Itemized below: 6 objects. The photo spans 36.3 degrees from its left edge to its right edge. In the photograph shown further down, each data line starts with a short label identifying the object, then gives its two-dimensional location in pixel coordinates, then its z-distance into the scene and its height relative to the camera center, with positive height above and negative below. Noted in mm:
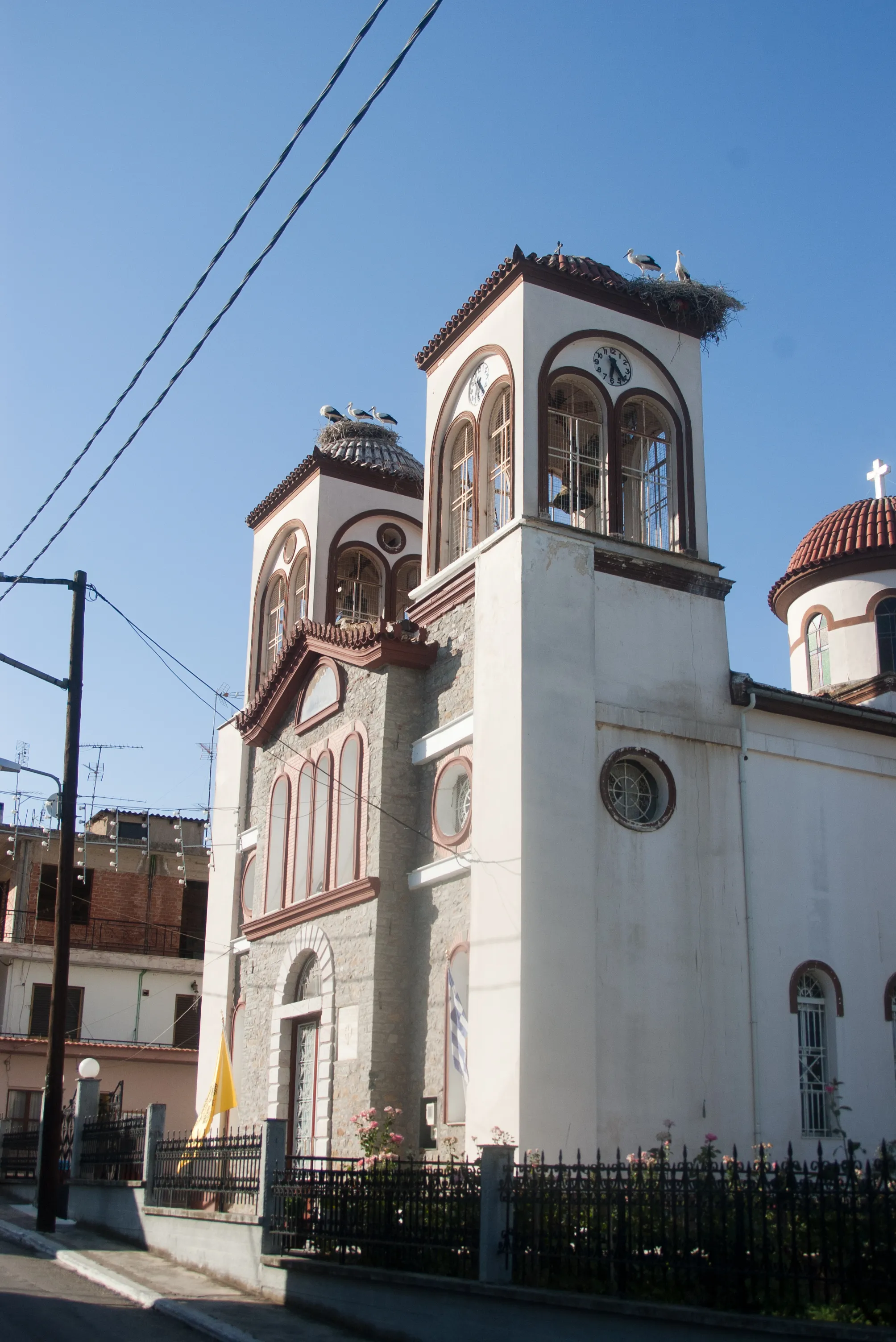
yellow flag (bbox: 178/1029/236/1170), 19562 -347
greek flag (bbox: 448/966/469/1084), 16266 +473
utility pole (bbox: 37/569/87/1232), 17750 +1073
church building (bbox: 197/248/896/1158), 15570 +3135
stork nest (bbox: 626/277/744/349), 19641 +10753
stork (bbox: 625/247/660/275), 19781 +11286
